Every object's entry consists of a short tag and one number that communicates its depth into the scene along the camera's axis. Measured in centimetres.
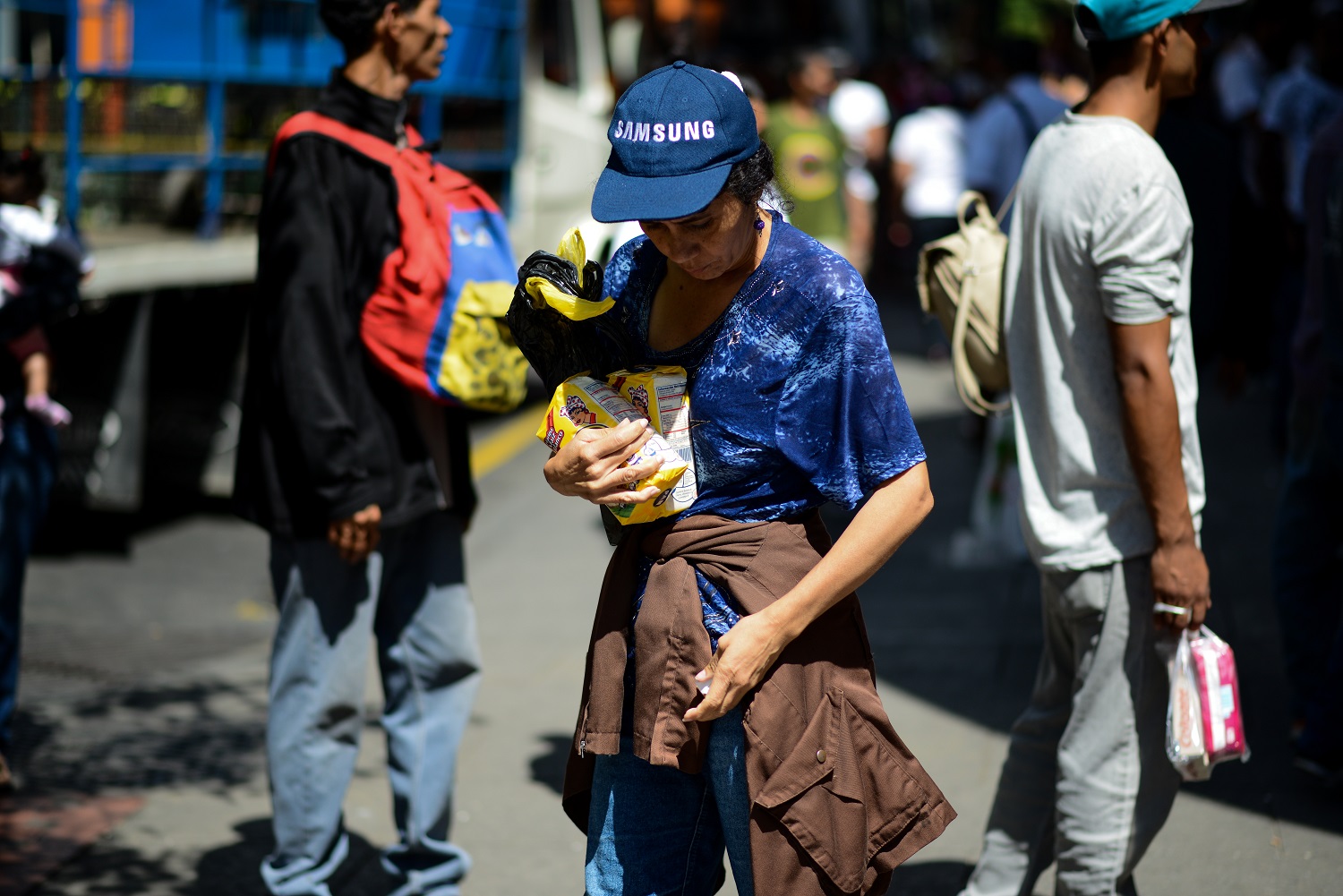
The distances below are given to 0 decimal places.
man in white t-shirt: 554
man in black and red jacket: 650
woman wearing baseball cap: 450
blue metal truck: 1294
